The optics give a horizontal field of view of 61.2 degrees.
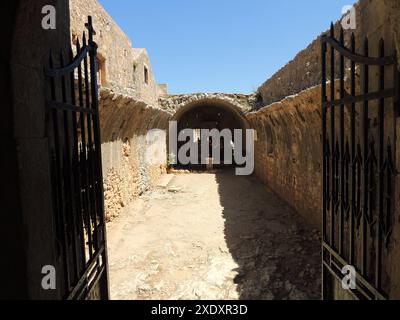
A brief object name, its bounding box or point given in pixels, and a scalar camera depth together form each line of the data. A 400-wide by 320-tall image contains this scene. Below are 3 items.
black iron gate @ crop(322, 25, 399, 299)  2.16
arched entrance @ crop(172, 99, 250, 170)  22.01
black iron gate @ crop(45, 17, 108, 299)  2.19
